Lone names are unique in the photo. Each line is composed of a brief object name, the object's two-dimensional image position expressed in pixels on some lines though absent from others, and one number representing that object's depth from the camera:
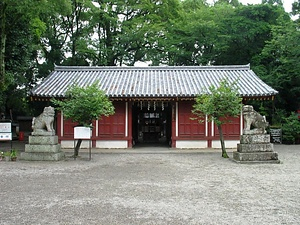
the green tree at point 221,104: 11.39
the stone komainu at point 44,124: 11.09
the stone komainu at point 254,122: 11.02
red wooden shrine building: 14.80
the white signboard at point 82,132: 11.24
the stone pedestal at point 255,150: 10.44
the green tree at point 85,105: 10.91
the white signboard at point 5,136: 11.43
